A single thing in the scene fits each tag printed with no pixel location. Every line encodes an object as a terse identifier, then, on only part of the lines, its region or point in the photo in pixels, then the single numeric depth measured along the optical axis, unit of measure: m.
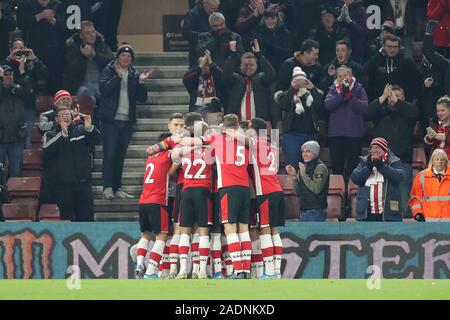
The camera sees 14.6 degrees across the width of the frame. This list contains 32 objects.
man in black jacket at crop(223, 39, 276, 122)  25.81
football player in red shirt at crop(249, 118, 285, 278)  22.11
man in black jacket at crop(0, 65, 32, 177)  25.69
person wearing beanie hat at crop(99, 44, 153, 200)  25.84
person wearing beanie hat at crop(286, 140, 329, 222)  23.95
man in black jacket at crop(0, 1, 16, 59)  26.66
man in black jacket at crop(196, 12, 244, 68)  26.03
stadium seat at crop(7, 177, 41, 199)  25.56
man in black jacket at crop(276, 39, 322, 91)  25.77
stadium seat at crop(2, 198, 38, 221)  25.14
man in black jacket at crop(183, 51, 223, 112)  25.95
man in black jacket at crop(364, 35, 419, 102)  26.05
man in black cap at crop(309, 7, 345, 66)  26.61
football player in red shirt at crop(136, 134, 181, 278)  22.39
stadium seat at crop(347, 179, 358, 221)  24.95
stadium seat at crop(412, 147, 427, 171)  25.86
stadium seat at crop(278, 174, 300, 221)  24.78
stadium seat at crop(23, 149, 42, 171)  26.09
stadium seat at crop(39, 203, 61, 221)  25.25
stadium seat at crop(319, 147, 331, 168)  25.83
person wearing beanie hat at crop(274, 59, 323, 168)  25.19
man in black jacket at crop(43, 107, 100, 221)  24.75
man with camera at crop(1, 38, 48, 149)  26.08
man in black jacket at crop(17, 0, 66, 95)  26.91
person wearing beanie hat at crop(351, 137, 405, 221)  23.92
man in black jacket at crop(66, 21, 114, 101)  26.58
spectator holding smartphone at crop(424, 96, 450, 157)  25.20
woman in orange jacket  23.86
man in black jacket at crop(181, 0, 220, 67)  26.61
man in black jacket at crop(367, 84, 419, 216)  25.39
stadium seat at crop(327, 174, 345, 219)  24.97
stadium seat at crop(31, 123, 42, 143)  26.62
